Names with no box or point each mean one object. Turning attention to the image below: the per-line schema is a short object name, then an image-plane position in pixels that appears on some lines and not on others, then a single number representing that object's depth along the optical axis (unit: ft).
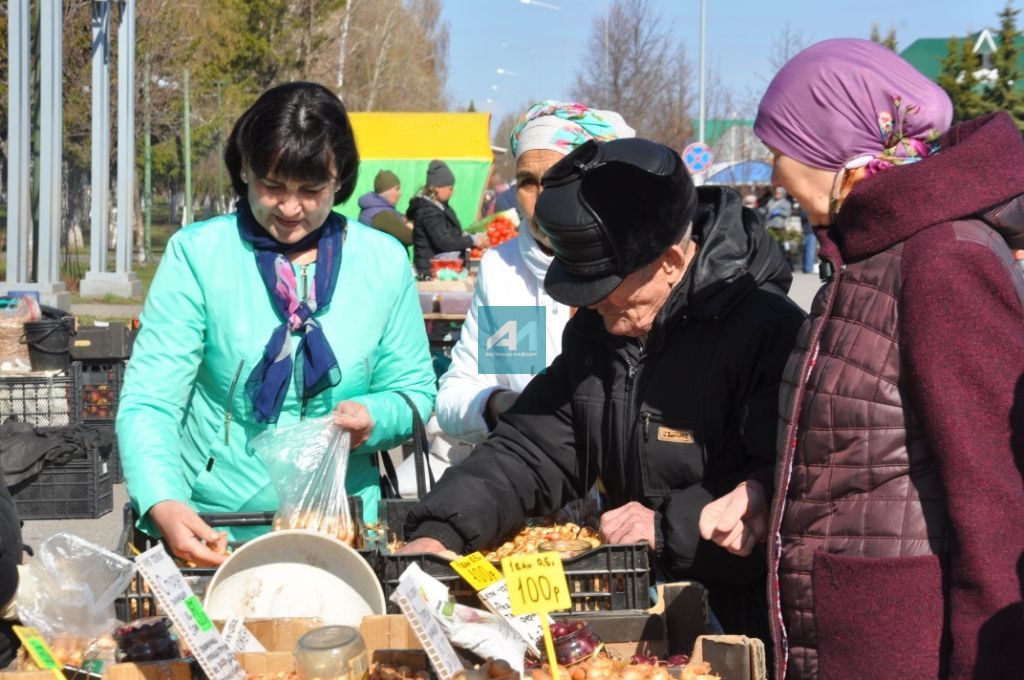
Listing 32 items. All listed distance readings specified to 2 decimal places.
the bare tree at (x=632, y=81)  104.42
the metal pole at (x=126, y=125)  54.85
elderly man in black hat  8.77
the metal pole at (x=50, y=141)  44.29
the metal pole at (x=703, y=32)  99.09
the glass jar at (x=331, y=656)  7.27
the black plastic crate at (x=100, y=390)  27.02
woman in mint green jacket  10.14
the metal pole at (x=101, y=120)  51.88
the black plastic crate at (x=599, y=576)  8.47
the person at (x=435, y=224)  44.29
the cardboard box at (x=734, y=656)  7.56
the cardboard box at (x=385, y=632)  8.09
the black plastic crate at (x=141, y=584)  8.80
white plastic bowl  8.49
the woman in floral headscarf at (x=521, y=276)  12.06
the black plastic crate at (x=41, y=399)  25.32
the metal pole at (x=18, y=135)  41.45
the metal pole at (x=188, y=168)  72.29
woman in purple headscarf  6.97
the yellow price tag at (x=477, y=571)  7.72
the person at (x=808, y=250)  84.27
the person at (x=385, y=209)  43.24
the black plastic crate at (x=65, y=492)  24.17
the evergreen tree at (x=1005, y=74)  70.69
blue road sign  67.97
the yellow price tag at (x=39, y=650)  7.52
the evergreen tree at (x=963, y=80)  73.10
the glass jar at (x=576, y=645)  7.87
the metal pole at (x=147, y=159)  75.48
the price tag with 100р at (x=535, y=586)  7.34
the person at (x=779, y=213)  89.76
